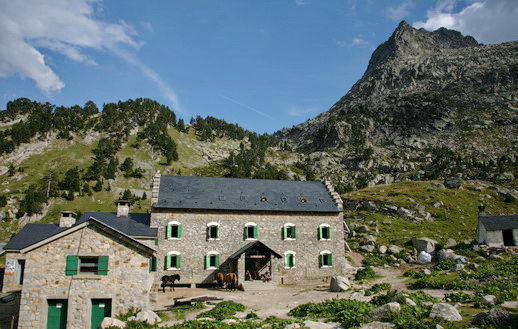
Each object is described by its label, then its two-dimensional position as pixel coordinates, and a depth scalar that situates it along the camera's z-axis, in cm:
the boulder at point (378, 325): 1468
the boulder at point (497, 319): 1287
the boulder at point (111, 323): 1848
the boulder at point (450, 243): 4460
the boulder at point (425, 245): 4372
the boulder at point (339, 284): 2847
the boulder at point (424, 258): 4050
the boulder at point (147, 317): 1903
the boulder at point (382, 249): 4424
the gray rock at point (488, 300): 1808
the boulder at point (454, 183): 8022
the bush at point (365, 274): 3438
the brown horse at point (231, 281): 3119
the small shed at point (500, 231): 4269
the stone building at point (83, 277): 2002
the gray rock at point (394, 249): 4397
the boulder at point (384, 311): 1611
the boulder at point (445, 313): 1488
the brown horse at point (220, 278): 3228
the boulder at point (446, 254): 3886
